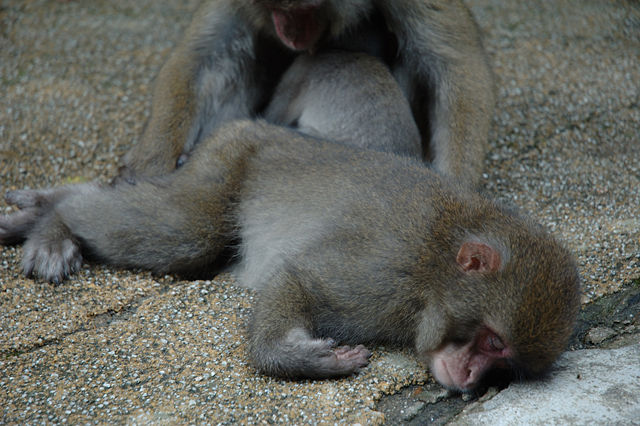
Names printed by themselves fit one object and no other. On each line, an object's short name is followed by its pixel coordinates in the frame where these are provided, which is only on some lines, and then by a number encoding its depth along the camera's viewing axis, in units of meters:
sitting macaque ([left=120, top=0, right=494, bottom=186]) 8.54
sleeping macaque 5.89
